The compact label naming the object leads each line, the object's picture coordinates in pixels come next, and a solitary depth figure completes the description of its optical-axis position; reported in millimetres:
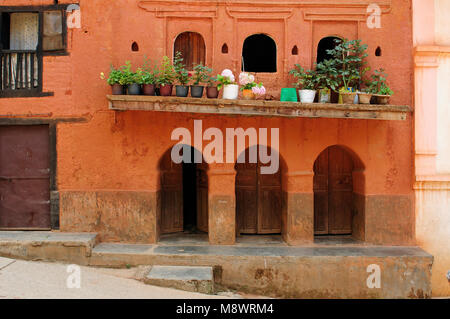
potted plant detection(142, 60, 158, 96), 7074
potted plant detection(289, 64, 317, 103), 7500
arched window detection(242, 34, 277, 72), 9297
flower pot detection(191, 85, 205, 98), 7185
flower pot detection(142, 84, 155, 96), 7074
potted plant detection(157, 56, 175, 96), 7141
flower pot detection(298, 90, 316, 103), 7480
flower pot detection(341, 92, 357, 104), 7274
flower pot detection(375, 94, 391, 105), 7312
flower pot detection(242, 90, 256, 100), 7324
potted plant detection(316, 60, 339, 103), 7534
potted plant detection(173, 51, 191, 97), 7108
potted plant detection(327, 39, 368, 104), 7570
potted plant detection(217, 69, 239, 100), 7125
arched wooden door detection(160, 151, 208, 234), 8641
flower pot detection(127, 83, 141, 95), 7039
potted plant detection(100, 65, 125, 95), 7098
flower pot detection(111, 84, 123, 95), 7130
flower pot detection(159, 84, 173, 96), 7127
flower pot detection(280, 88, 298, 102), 7594
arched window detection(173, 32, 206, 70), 8141
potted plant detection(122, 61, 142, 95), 7047
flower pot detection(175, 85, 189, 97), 7096
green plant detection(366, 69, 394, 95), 7483
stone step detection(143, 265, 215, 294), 6512
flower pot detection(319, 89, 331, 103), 7531
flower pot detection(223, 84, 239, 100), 7176
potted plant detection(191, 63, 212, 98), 7195
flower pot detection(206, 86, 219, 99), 7262
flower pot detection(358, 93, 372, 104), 7230
